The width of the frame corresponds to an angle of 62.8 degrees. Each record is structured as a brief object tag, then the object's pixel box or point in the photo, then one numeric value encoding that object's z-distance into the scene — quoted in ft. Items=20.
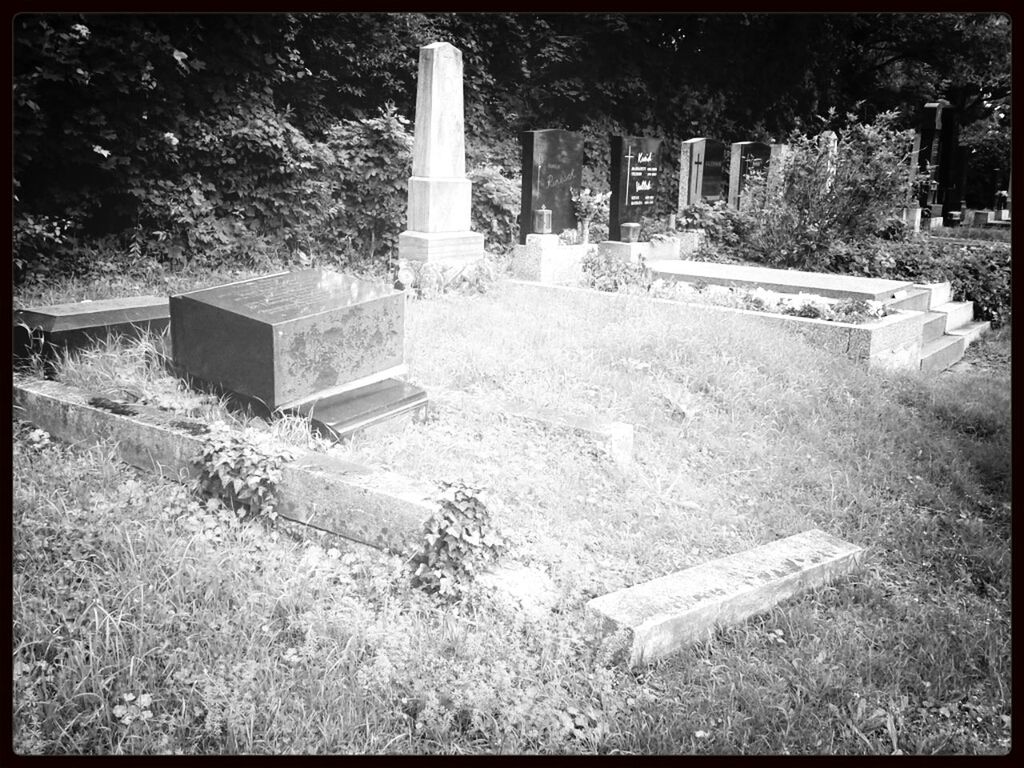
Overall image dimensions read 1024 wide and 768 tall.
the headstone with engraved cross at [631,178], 33.86
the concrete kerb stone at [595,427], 13.35
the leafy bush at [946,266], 31.24
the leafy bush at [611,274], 26.40
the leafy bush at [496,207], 35.65
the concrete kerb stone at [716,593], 8.42
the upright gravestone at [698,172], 42.78
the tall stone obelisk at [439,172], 27.76
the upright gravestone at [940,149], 61.41
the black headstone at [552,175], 31.12
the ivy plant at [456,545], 9.05
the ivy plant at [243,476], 10.33
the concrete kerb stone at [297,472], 9.68
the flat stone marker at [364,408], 12.50
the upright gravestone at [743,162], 46.03
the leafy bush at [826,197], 35.50
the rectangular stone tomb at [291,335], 12.29
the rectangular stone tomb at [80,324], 14.76
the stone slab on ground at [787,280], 26.27
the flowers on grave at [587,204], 32.14
